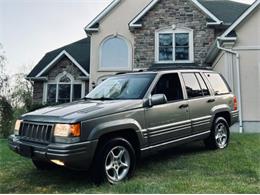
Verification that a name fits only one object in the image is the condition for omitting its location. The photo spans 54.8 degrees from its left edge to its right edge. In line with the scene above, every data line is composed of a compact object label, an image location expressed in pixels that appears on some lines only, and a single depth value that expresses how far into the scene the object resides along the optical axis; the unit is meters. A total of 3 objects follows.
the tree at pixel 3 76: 14.14
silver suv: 3.80
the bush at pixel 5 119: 12.25
